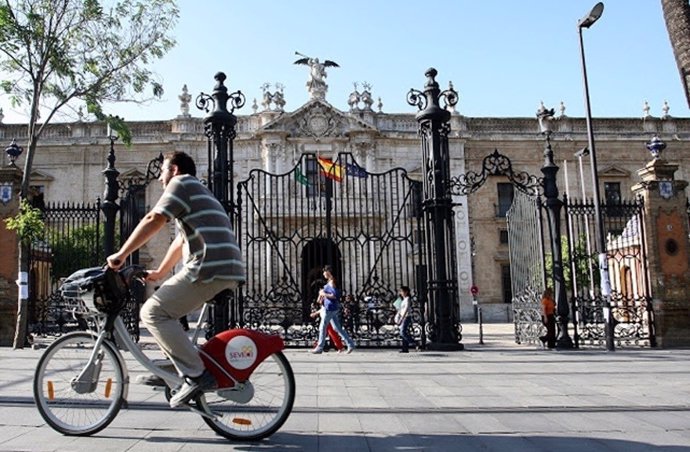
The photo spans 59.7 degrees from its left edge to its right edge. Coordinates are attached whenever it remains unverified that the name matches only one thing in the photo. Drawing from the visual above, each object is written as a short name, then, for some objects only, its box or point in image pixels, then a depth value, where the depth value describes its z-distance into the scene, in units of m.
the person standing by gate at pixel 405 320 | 11.49
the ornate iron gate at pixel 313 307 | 12.34
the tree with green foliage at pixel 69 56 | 12.59
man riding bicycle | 3.93
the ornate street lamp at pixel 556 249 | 12.35
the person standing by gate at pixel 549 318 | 12.32
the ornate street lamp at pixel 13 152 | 13.17
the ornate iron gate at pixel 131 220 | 12.83
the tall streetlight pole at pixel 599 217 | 12.39
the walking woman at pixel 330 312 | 11.38
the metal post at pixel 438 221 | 11.16
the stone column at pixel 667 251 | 12.57
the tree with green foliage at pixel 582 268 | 27.14
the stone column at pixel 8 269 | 12.48
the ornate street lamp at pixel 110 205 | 12.65
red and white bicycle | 4.04
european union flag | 13.11
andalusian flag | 13.72
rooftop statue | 31.06
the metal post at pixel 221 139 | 11.75
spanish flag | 12.79
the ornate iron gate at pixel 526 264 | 12.87
